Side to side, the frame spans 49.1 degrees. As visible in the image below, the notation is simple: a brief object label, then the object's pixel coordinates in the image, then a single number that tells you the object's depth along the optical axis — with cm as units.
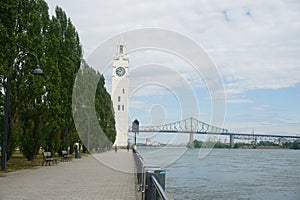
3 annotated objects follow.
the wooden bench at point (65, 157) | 2395
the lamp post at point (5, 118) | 1432
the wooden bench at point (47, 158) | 1931
